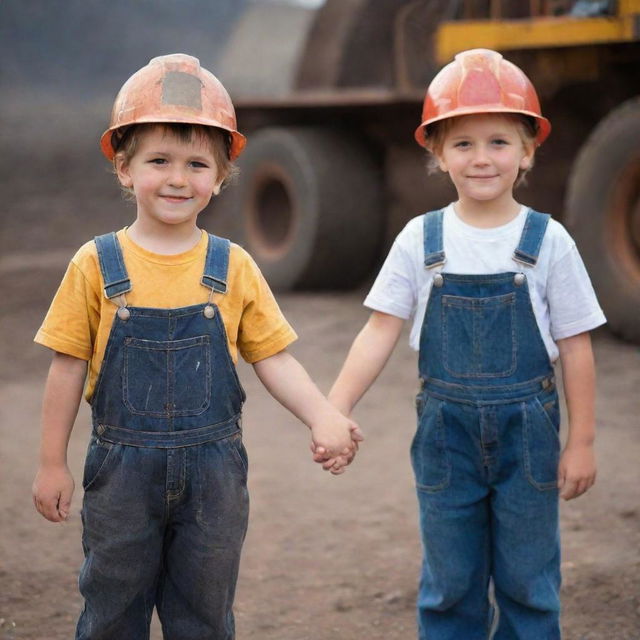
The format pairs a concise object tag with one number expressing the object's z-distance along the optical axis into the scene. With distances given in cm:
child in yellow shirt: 242
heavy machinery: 664
